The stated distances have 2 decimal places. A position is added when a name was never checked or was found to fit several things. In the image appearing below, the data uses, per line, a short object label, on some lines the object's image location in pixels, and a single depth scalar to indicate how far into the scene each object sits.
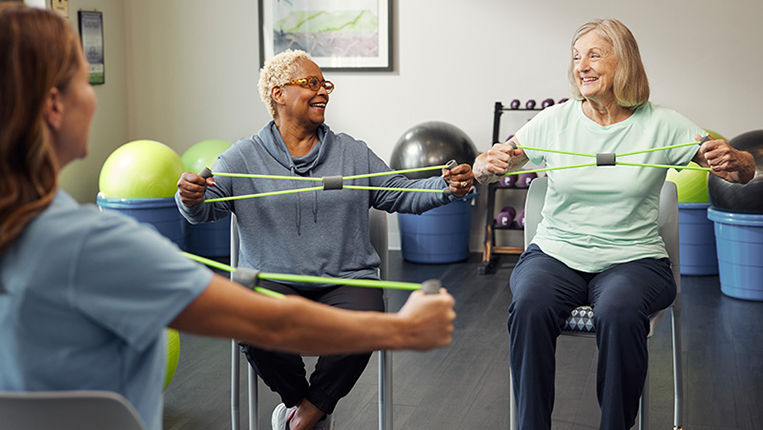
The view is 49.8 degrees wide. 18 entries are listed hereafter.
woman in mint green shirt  2.28
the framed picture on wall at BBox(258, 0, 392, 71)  5.88
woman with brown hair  1.12
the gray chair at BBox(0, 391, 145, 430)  1.09
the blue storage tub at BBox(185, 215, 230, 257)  5.71
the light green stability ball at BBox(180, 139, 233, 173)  5.43
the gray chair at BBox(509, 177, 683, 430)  2.38
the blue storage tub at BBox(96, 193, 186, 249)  5.01
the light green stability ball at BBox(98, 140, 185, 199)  5.00
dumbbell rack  5.48
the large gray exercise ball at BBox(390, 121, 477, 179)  5.18
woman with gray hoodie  2.41
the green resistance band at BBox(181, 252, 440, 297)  1.38
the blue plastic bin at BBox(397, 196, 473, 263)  5.59
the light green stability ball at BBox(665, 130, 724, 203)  5.02
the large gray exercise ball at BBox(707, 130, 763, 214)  4.28
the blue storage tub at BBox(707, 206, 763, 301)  4.40
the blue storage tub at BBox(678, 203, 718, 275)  5.04
